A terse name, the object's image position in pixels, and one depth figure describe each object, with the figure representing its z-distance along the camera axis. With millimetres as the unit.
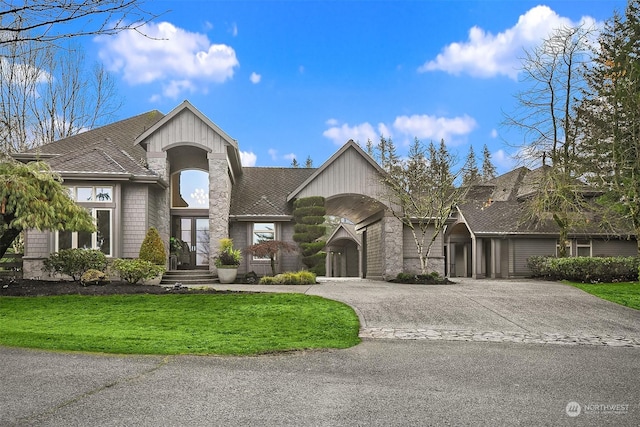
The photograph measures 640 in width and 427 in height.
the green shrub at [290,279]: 19406
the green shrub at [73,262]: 16906
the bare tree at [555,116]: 24344
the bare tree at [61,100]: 27766
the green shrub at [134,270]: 16812
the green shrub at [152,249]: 18062
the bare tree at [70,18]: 4945
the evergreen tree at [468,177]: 23788
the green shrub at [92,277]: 16219
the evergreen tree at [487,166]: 61281
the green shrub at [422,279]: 20750
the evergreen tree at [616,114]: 18359
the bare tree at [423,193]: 22047
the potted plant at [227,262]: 19547
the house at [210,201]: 18656
